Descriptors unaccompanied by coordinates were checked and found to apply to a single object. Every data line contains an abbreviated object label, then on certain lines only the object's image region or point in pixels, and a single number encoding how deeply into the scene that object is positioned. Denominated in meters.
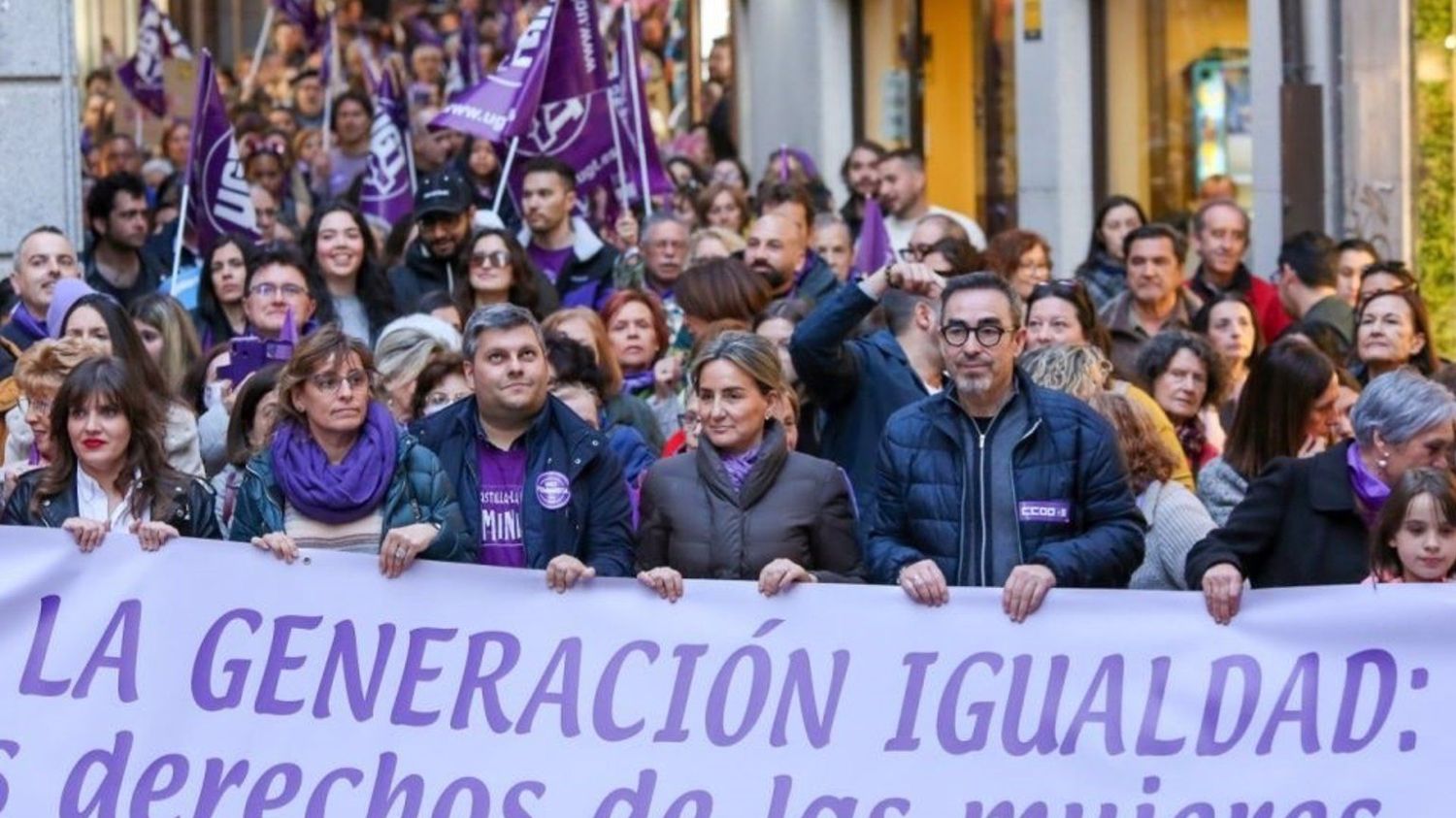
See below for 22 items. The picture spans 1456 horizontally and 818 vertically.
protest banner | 7.71
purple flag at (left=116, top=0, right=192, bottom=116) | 21.31
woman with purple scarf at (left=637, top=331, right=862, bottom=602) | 8.48
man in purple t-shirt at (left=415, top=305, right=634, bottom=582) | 8.45
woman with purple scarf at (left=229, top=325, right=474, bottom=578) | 8.19
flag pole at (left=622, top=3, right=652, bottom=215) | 15.19
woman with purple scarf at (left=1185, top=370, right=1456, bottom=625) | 8.03
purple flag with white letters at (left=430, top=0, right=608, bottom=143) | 14.37
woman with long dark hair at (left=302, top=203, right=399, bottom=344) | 12.34
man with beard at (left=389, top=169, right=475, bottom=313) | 13.06
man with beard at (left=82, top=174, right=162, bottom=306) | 13.93
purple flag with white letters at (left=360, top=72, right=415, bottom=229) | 15.70
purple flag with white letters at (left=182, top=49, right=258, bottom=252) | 13.58
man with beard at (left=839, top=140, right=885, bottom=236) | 16.41
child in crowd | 7.65
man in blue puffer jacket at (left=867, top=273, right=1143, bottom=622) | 8.06
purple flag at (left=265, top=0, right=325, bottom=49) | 24.62
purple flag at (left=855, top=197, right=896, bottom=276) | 12.84
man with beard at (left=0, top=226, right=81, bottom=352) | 11.97
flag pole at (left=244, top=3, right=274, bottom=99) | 24.94
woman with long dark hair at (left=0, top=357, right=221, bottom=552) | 8.49
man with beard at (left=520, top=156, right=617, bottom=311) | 13.59
